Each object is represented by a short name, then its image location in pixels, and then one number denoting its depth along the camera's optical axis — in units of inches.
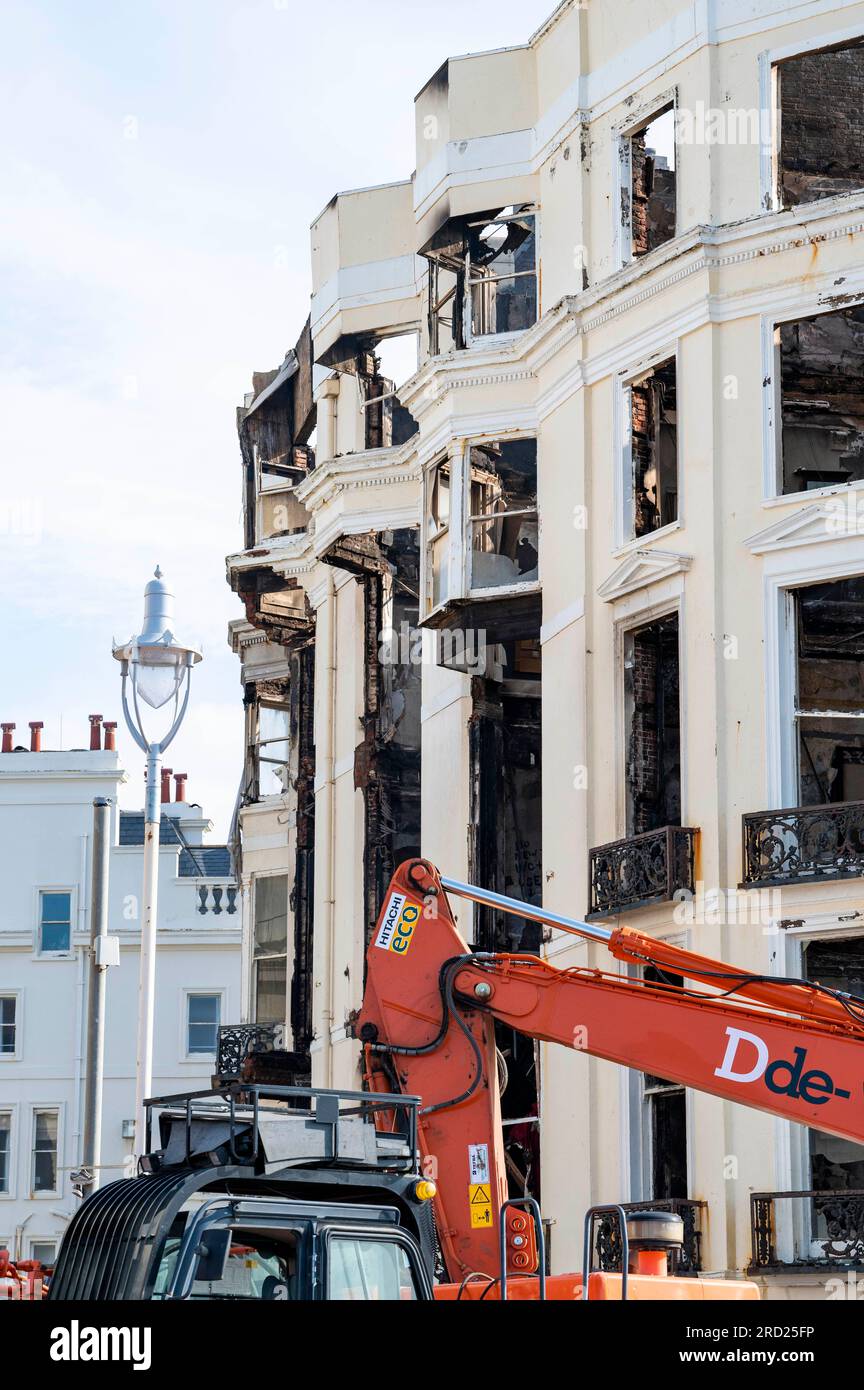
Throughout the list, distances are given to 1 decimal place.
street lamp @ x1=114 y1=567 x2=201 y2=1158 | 826.2
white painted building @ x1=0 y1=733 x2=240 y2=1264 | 2068.2
